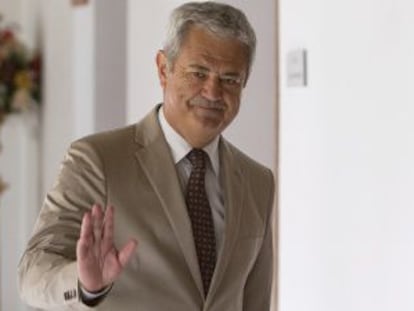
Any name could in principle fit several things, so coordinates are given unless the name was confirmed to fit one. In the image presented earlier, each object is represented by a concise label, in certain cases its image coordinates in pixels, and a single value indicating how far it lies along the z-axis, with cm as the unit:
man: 280
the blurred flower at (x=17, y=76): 827
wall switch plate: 464
